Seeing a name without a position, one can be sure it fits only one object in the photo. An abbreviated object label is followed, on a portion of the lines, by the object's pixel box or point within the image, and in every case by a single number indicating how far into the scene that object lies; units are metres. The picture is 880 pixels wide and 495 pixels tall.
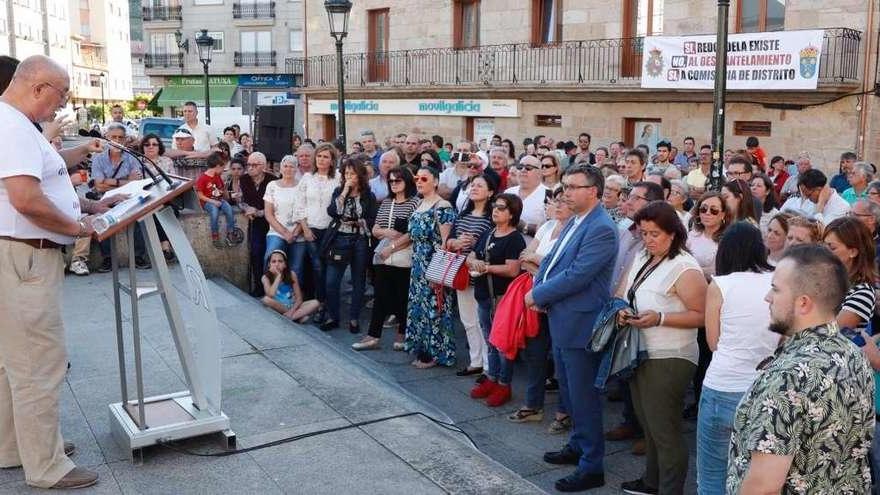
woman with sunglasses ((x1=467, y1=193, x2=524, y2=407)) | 6.59
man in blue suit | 5.06
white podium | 4.22
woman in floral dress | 7.49
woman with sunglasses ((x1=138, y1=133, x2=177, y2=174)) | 9.97
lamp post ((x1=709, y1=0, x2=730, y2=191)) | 9.70
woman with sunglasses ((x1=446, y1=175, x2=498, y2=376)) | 7.07
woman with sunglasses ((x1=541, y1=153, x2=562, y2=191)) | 7.75
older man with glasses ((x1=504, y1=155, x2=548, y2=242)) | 7.57
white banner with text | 14.59
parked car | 20.59
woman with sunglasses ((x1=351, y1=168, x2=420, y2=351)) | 8.03
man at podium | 3.72
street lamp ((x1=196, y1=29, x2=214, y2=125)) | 22.22
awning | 47.31
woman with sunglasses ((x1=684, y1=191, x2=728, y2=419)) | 5.95
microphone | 4.14
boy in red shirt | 9.81
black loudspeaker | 14.78
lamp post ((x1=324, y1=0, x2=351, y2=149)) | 12.60
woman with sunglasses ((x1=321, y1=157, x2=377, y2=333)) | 8.56
